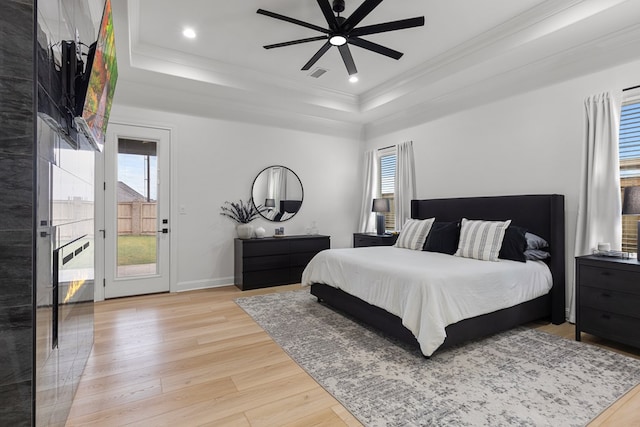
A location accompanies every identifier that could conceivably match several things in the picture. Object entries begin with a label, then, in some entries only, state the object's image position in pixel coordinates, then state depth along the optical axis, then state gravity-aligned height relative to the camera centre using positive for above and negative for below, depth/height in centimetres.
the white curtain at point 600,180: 301 +32
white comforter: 243 -65
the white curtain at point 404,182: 523 +48
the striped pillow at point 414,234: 416 -31
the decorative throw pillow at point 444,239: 378 -33
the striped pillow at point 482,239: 330 -31
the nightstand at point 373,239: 516 -48
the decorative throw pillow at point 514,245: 323 -34
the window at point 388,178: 579 +60
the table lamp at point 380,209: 545 +2
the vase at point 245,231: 486 -33
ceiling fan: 263 +161
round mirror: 526 +28
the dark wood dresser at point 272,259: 472 -77
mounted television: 179 +77
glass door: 420 -4
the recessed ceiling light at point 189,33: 347 +195
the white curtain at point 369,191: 608 +37
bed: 266 -90
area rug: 184 -116
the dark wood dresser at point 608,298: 254 -72
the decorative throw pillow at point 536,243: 336 -33
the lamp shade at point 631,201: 256 +9
